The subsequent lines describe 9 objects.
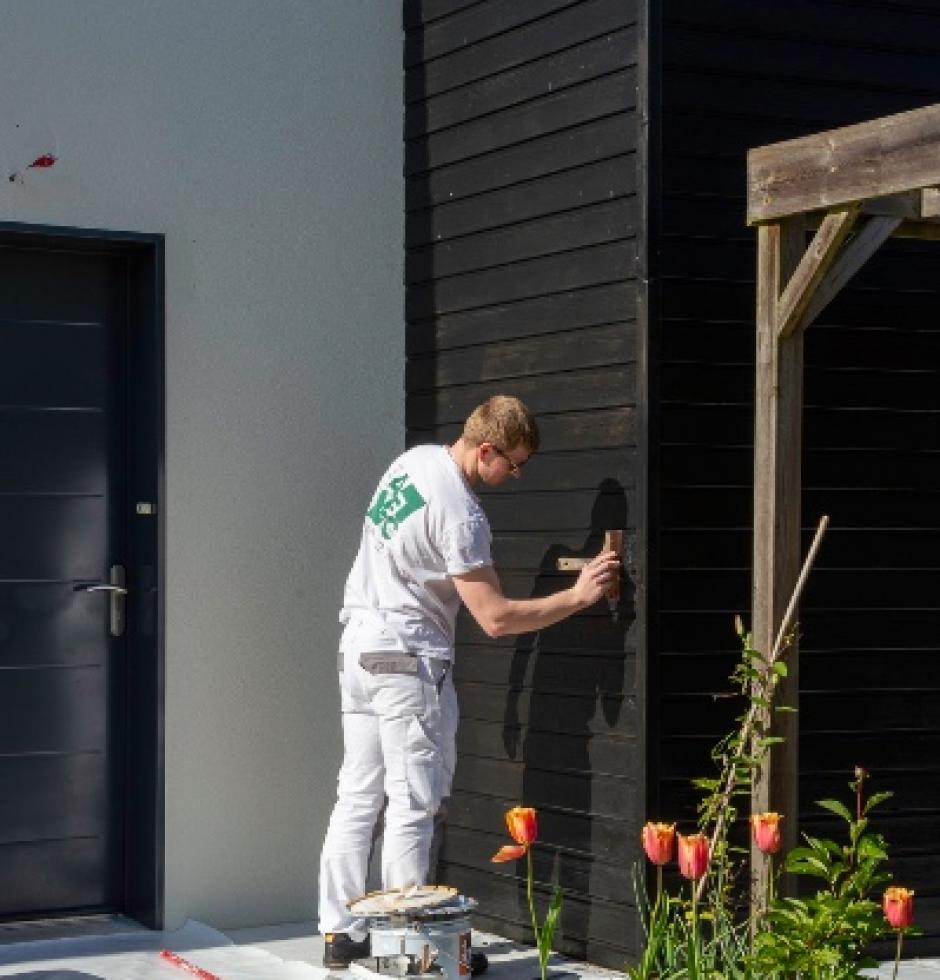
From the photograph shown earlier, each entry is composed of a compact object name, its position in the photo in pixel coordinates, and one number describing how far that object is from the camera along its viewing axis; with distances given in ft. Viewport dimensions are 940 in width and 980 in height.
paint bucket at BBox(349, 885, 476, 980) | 19.39
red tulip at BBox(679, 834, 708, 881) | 16.47
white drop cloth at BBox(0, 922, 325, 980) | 20.74
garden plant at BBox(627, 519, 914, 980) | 16.03
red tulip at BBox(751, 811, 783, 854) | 16.49
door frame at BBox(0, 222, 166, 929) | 22.48
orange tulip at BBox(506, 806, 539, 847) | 17.06
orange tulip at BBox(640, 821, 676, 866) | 16.65
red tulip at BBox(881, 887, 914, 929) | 15.51
